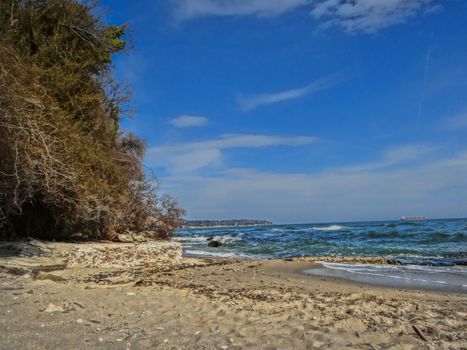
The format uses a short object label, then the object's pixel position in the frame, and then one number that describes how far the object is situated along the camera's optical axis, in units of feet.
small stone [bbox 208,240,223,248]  106.87
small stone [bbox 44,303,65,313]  18.35
